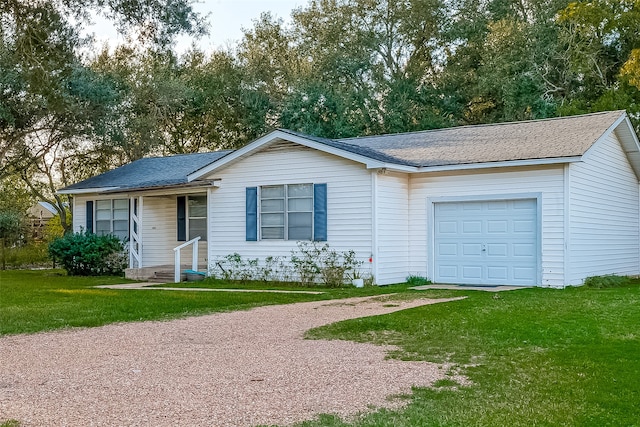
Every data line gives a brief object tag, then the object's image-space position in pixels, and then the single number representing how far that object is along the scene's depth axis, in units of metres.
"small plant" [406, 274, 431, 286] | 15.86
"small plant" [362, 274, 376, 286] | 15.36
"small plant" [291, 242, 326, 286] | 16.19
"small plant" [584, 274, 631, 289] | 15.05
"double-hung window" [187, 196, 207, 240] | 20.09
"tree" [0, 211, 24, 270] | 28.14
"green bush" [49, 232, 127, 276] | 20.23
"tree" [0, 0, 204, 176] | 12.67
